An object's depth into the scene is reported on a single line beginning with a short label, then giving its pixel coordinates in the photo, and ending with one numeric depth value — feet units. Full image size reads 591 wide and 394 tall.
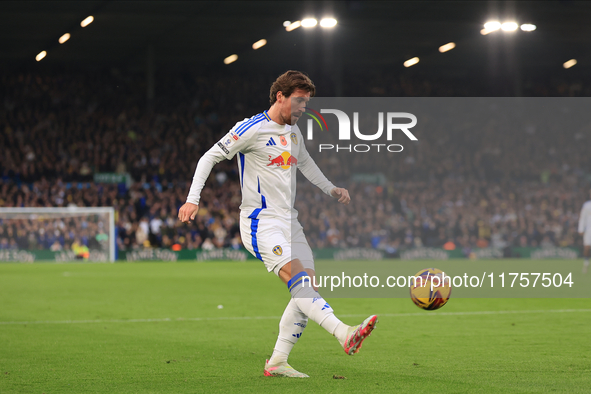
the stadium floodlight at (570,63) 113.14
